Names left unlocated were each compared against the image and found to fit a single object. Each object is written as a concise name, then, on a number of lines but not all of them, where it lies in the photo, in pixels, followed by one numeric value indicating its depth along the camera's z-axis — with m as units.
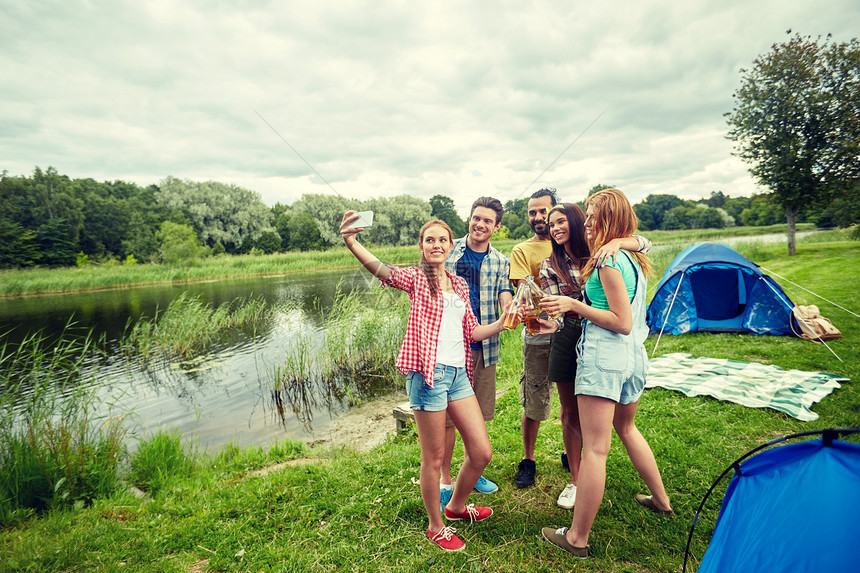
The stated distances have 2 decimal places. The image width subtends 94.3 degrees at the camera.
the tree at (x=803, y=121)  13.72
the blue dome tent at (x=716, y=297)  6.41
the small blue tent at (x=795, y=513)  1.19
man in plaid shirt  2.70
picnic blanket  3.99
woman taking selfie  2.14
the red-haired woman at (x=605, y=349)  2.04
